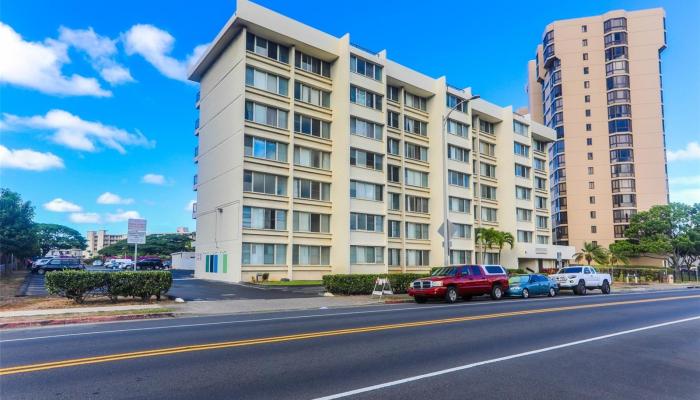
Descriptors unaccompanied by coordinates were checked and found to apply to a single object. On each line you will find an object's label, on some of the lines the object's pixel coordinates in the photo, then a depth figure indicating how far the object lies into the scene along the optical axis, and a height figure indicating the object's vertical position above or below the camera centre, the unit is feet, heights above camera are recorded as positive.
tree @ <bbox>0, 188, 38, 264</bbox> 136.39 +8.02
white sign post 66.49 +2.55
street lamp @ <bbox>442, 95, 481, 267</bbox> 80.18 +2.55
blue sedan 87.35 -6.78
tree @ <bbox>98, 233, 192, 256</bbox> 358.43 +4.36
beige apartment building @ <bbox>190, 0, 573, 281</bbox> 117.70 +26.33
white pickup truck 97.57 -6.25
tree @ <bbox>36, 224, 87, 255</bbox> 360.40 +9.95
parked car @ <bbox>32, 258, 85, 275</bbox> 144.36 -4.72
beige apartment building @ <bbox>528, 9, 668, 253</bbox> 262.88 +73.79
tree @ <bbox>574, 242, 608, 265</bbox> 227.61 -2.10
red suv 73.15 -5.45
